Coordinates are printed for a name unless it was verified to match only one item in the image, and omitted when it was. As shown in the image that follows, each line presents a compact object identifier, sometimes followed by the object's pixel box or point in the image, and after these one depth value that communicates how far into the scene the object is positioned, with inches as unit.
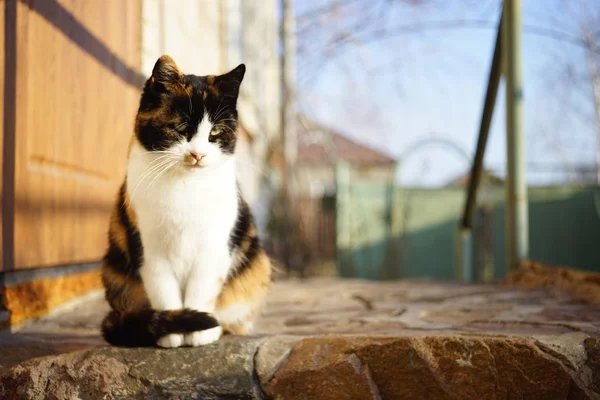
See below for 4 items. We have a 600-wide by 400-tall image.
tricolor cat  64.4
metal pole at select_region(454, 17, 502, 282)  139.9
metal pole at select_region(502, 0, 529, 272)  130.8
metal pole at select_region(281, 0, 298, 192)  275.3
